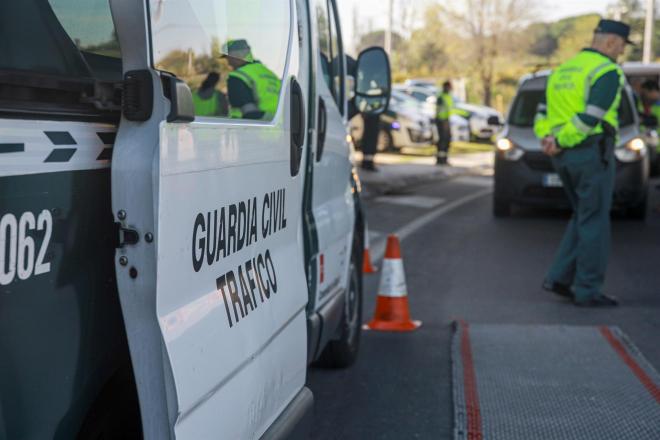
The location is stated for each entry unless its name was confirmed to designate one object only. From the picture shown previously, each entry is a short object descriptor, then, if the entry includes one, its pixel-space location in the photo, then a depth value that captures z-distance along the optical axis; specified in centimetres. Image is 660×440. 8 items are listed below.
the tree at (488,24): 4781
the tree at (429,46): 5108
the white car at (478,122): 3234
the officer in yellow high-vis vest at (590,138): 720
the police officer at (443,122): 2227
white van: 217
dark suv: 1223
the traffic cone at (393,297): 674
